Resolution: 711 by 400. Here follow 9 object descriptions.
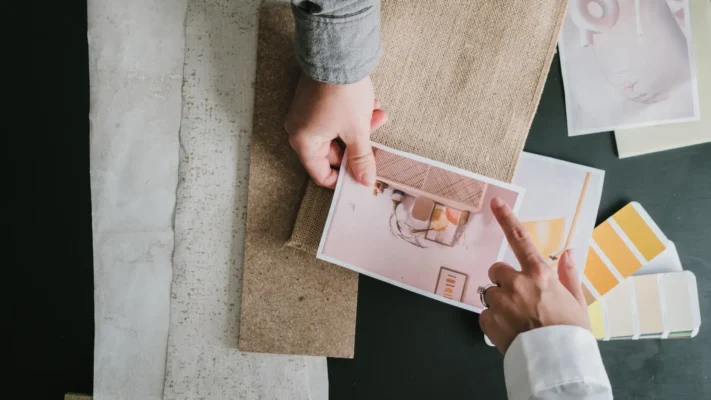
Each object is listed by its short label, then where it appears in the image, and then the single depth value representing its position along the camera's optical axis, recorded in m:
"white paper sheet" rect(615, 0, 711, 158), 0.69
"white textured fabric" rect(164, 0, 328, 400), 0.71
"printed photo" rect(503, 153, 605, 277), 0.68
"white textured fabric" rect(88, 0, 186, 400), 0.72
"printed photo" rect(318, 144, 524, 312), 0.67
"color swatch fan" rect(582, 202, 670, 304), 0.68
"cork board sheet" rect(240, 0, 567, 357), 0.69
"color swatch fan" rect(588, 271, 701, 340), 0.67
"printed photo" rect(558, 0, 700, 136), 0.70
